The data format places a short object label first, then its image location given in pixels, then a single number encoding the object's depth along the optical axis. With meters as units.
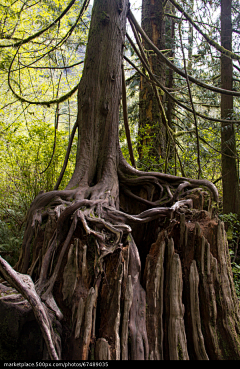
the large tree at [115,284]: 1.87
